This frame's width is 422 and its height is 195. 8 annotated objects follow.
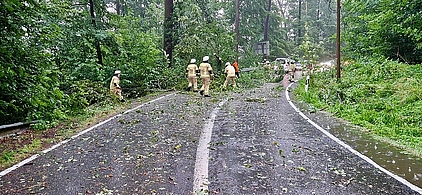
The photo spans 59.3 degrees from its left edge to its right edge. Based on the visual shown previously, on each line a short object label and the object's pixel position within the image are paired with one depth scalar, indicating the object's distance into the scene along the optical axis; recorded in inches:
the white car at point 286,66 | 1235.1
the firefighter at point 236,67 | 1041.2
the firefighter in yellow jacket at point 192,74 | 703.1
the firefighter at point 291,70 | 1151.3
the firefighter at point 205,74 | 676.1
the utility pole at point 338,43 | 762.8
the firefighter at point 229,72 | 827.8
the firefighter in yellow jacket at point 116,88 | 602.0
